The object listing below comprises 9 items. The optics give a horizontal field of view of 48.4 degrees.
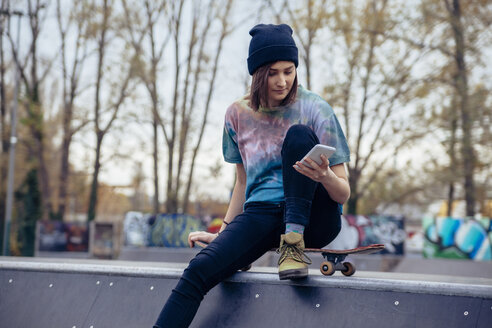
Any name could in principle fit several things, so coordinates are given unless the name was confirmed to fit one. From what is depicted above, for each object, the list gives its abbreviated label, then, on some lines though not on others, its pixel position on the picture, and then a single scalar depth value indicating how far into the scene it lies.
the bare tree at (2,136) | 24.07
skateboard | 2.58
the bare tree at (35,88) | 21.05
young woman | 2.46
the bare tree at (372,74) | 17.75
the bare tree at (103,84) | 20.78
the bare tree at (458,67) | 16.31
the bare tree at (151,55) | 20.42
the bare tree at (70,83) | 21.47
